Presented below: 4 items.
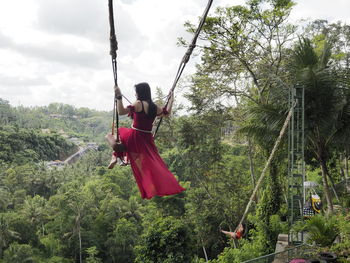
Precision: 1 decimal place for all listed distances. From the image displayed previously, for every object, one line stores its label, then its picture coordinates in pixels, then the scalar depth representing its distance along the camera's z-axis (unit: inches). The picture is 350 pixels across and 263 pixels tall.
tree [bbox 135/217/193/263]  425.2
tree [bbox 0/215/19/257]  755.7
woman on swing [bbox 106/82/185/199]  90.4
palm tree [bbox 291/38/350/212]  250.0
